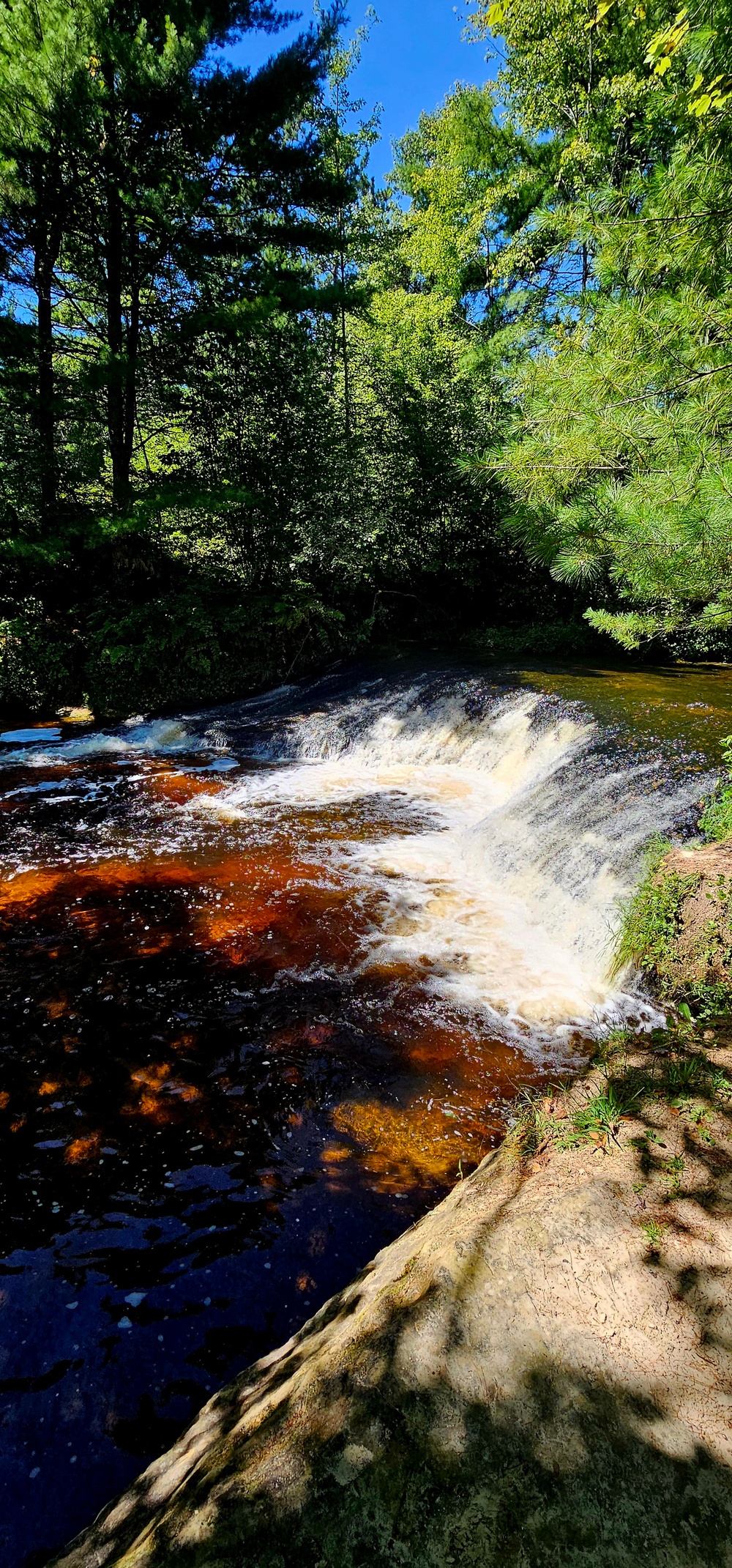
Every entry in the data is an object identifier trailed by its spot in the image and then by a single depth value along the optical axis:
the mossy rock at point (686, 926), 3.53
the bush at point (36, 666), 10.00
